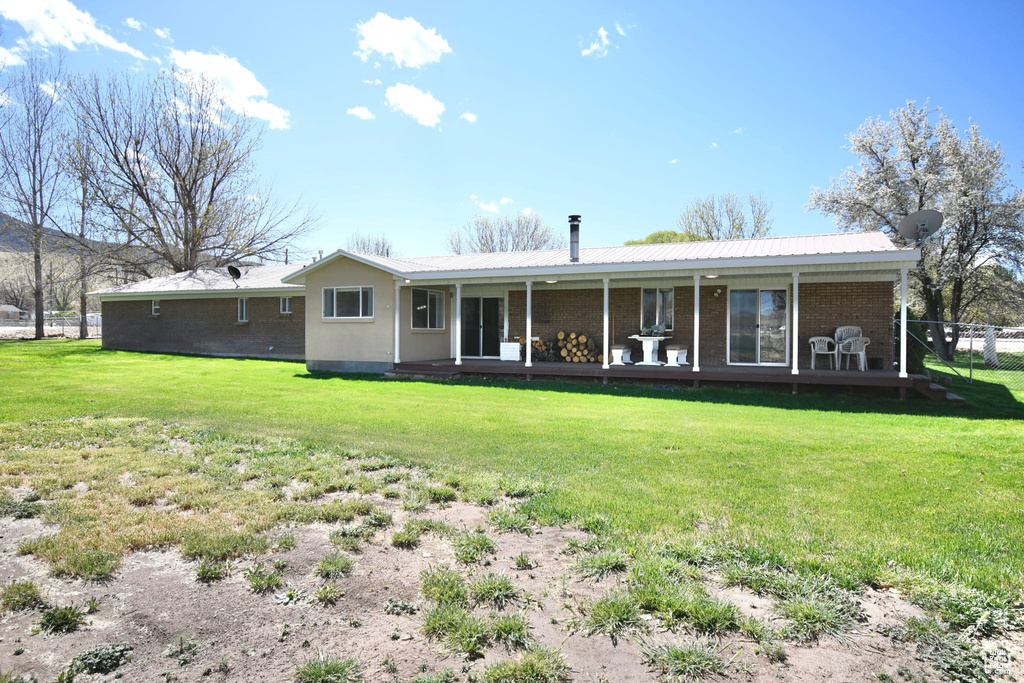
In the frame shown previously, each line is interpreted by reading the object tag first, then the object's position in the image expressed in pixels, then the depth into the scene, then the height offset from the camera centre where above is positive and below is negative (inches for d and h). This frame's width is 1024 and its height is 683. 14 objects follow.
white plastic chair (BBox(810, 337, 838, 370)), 495.9 -8.3
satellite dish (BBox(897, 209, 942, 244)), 459.5 +91.7
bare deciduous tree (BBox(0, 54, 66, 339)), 1130.7 +388.1
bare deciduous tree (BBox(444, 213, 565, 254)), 1487.5 +276.0
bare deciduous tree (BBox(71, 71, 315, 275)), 1154.0 +346.3
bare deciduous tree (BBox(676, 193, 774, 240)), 1450.5 +311.6
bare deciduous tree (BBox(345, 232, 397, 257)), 1857.8 +312.5
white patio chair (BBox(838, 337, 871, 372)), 478.6 -8.8
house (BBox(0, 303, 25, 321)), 2731.3 +131.1
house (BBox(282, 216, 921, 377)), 479.2 +39.6
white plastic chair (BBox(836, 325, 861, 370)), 489.4 +4.1
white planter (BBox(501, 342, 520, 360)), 584.1 -12.9
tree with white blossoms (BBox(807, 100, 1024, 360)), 850.1 +217.4
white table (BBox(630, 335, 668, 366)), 527.8 -10.2
